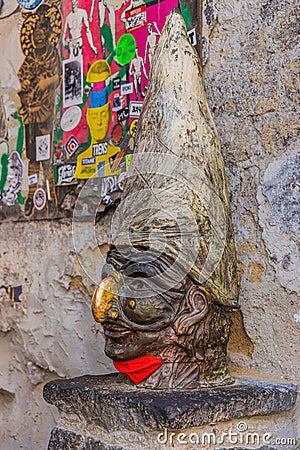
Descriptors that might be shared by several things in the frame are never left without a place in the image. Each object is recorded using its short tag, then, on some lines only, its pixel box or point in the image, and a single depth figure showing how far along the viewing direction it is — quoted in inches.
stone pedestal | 49.6
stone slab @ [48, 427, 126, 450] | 52.9
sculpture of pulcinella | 52.8
